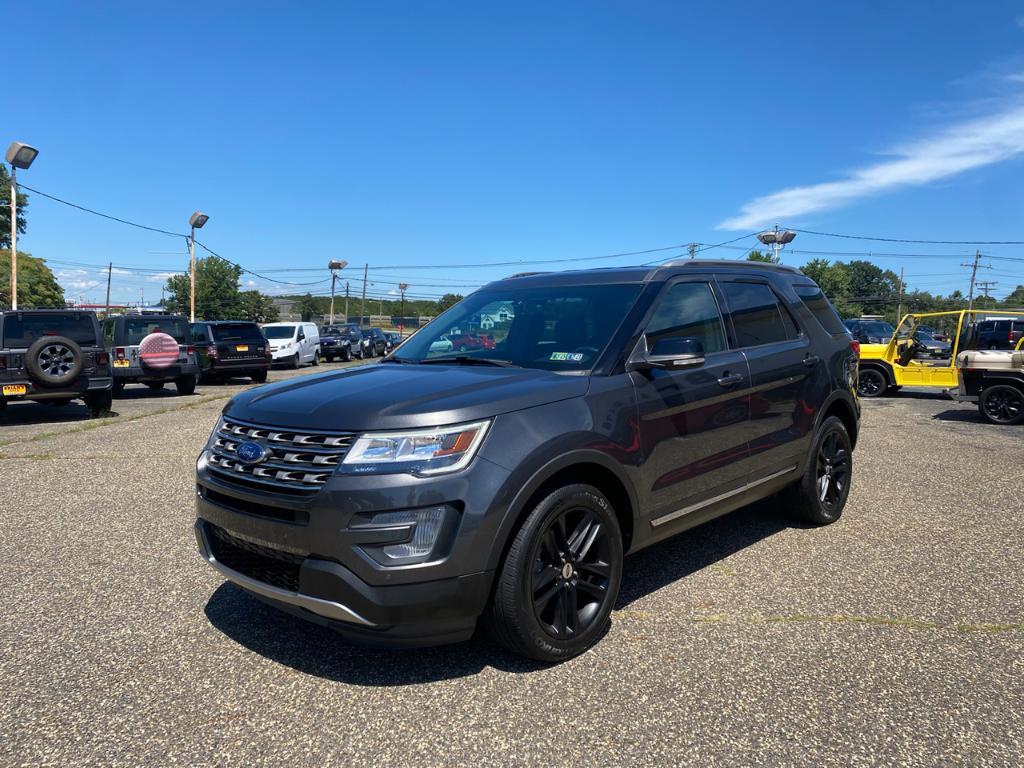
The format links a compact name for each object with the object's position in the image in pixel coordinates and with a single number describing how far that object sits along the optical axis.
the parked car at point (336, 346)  33.94
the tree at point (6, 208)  71.25
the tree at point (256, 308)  118.38
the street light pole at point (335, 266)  70.06
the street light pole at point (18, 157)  21.75
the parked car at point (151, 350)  14.91
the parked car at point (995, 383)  11.38
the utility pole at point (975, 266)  96.97
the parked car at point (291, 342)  27.03
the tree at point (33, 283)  64.59
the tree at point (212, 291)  112.12
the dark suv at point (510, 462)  2.75
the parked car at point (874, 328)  22.25
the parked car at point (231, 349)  19.42
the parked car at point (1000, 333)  16.34
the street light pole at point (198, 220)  35.84
